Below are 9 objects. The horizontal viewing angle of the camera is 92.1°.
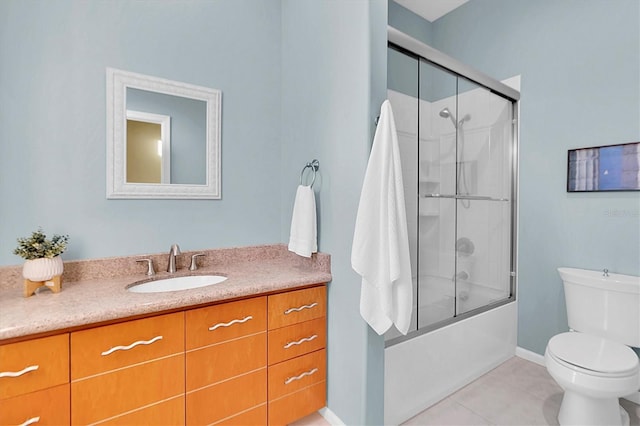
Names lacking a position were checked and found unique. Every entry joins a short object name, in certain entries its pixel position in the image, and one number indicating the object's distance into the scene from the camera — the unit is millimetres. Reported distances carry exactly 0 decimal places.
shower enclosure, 1783
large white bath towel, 1392
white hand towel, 1711
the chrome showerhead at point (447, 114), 2046
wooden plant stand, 1265
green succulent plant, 1303
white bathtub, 1679
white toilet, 1474
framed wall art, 1886
